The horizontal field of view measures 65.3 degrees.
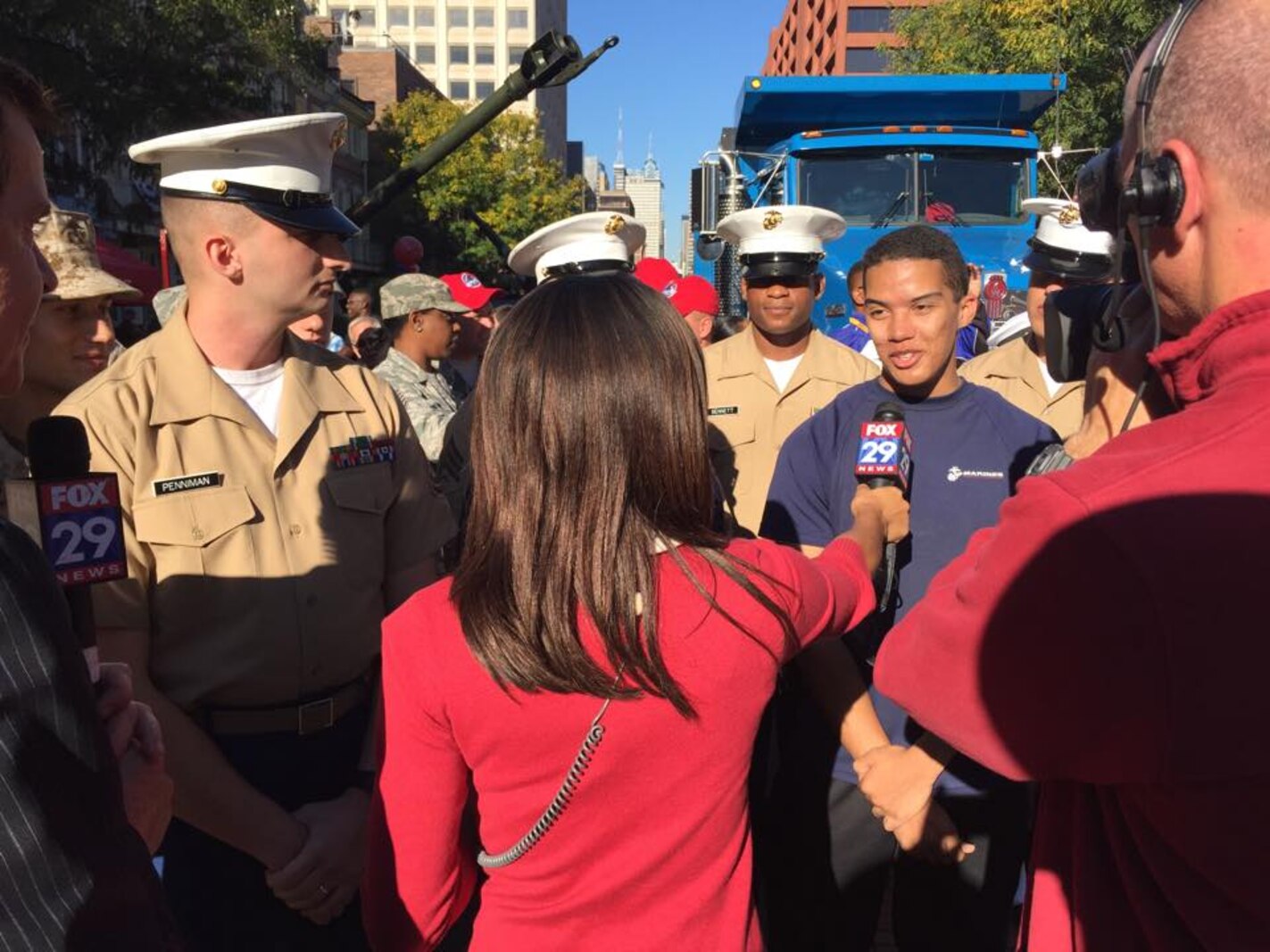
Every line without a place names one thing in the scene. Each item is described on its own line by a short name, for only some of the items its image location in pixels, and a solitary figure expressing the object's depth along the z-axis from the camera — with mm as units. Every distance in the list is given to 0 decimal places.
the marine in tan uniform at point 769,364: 4012
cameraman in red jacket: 989
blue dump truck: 8148
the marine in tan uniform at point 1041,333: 4227
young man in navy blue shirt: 2600
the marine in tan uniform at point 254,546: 2121
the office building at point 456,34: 90875
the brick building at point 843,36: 53219
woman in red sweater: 1511
